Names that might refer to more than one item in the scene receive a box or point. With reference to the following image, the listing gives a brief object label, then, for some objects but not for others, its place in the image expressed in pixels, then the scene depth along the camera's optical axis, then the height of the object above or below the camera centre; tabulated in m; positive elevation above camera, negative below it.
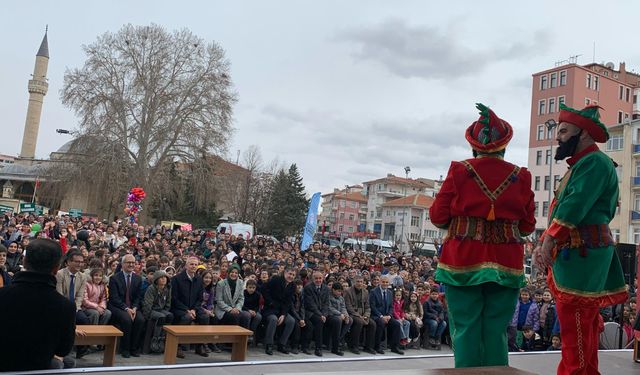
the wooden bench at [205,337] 6.59 -1.16
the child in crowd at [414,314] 10.17 -0.95
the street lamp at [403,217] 70.53 +5.97
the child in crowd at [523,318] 9.27 -0.75
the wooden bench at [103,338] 6.13 -1.19
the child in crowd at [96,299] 7.38 -0.92
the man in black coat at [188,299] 8.09 -0.86
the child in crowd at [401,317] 9.89 -0.99
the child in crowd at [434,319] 10.38 -1.01
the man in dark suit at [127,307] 7.61 -1.01
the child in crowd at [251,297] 8.95 -0.81
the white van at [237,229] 29.78 +0.92
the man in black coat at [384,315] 9.61 -0.96
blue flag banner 15.91 +0.88
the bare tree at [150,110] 31.58 +7.56
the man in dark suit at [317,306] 8.94 -0.86
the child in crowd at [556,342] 8.58 -1.00
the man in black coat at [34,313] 3.00 -0.48
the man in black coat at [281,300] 8.76 -0.81
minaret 62.22 +13.30
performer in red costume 3.21 +0.19
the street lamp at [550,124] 17.03 +4.89
